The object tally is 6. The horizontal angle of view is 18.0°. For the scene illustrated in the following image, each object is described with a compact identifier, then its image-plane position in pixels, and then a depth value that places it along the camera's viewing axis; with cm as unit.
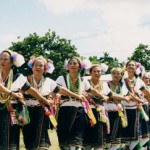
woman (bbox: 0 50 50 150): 702
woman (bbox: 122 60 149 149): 1031
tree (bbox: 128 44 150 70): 5932
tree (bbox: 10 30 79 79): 5080
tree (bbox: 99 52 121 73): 6617
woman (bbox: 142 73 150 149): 1248
